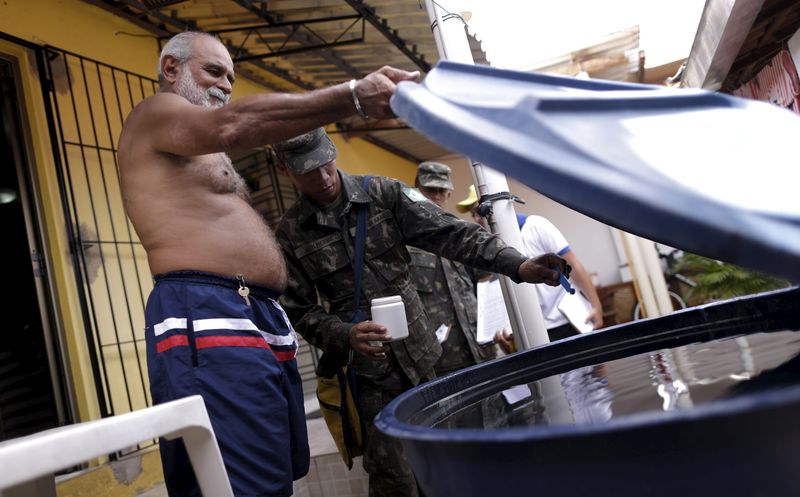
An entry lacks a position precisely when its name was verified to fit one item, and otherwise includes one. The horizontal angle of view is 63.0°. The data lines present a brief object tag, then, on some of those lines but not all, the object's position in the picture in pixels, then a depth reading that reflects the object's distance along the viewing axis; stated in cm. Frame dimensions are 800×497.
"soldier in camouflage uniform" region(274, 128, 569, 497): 269
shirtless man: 169
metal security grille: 456
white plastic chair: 86
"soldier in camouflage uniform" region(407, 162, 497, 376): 352
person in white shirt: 385
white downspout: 278
